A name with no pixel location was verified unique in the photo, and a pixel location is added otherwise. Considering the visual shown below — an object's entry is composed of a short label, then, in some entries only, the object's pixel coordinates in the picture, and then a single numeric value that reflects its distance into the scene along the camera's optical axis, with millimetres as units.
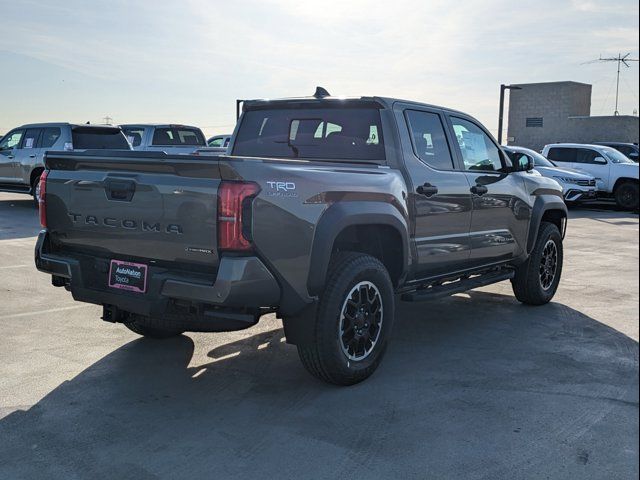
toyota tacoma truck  3539
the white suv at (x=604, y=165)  18000
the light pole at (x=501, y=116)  26438
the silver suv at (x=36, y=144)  14172
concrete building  37594
